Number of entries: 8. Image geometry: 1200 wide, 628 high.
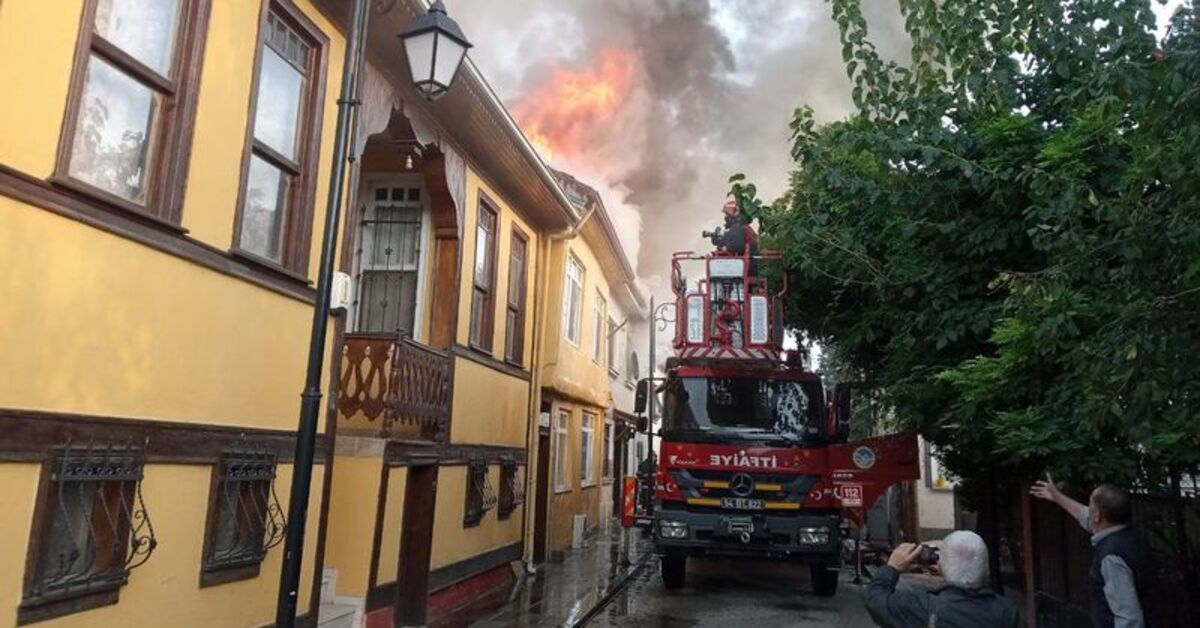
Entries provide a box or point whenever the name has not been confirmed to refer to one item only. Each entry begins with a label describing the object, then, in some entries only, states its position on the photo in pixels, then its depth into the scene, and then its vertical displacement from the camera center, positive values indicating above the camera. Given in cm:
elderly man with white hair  309 -49
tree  403 +183
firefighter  1222 +334
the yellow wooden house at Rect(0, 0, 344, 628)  414 +85
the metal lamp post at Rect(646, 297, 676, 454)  1245 +361
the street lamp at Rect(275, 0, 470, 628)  430 +157
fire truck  1081 +26
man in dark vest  405 -44
